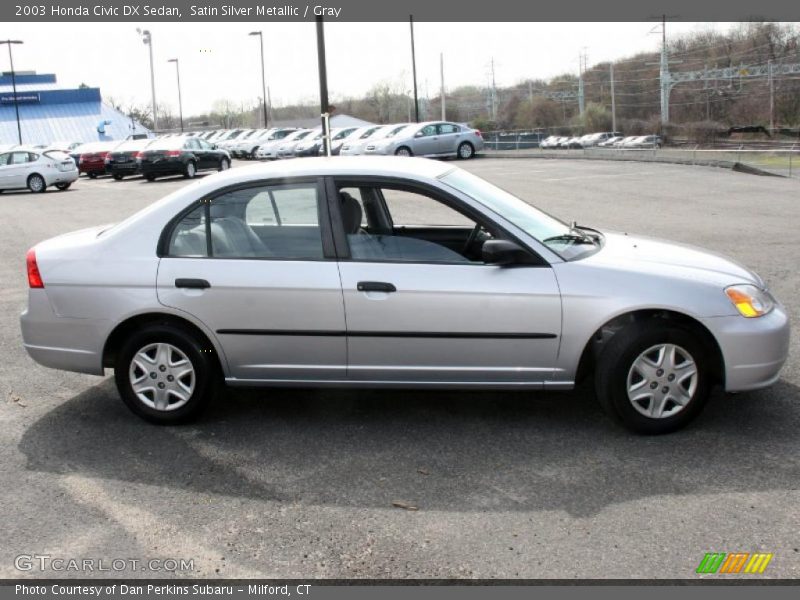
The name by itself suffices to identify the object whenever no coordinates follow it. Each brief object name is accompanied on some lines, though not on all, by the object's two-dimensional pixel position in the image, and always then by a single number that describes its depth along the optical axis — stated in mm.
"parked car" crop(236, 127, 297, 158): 46500
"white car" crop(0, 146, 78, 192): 28828
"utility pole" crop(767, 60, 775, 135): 69625
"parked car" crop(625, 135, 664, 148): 59859
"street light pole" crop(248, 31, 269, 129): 61812
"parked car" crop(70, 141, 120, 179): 36125
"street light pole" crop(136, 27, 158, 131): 49691
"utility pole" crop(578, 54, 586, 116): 99775
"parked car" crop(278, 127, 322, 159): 41250
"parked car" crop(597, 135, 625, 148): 65838
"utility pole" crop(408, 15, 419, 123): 44759
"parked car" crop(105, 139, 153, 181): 33250
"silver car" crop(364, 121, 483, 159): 32812
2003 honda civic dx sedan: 4918
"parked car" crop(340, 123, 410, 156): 33344
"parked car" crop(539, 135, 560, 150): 72412
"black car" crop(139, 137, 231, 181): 30516
